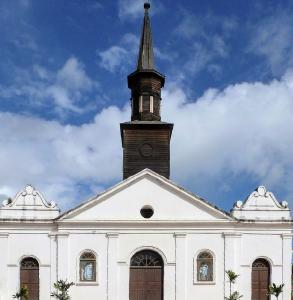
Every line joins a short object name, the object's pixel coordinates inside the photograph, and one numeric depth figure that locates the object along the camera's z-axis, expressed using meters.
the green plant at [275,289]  24.79
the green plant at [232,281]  25.70
